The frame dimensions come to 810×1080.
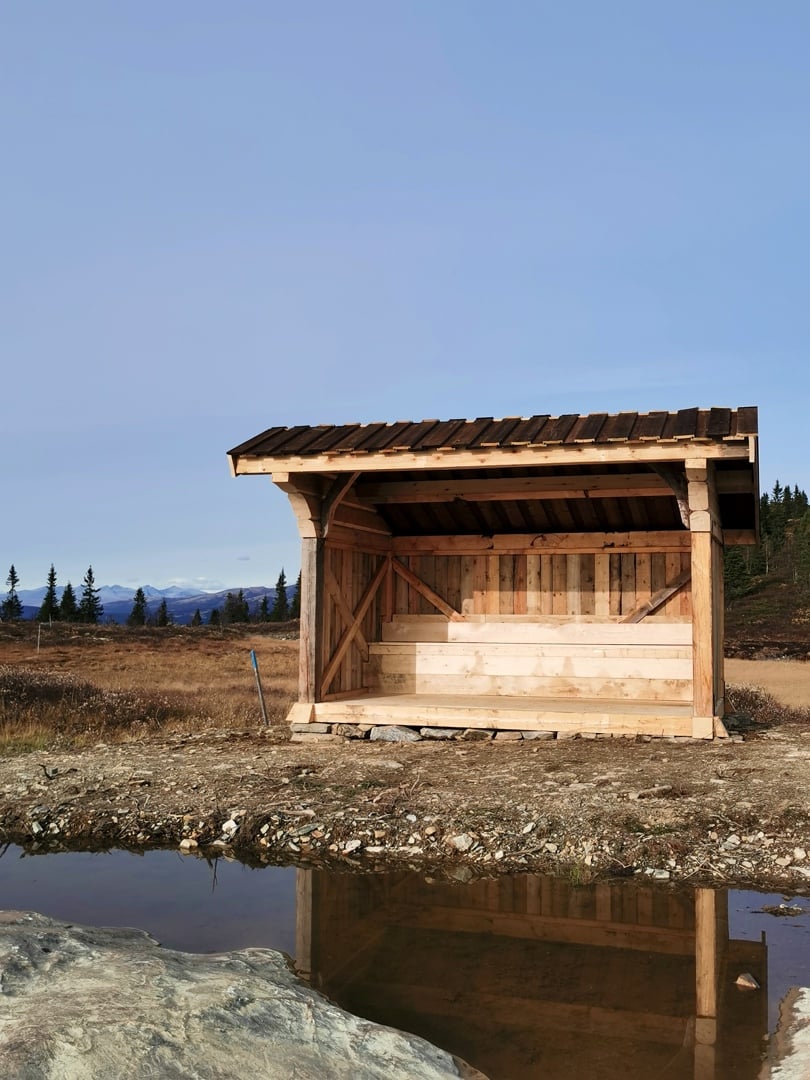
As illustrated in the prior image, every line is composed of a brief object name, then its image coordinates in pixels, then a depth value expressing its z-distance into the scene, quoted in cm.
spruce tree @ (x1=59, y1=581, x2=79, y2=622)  8263
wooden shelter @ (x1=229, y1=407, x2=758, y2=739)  1188
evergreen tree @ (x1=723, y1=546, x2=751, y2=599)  7131
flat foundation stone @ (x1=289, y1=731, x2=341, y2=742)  1298
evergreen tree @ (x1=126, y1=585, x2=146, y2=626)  8969
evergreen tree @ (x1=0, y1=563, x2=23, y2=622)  8556
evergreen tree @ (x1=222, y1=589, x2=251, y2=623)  10175
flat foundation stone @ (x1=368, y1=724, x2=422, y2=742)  1278
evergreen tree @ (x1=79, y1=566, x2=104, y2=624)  8281
